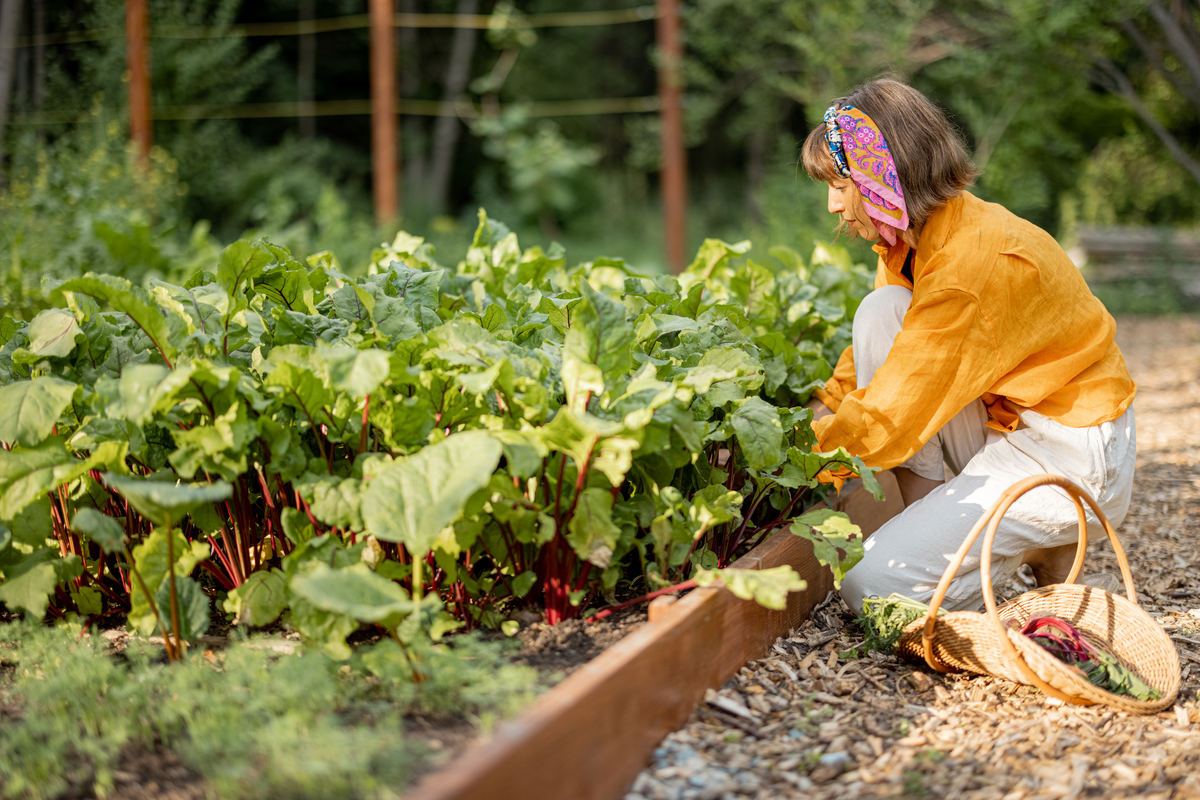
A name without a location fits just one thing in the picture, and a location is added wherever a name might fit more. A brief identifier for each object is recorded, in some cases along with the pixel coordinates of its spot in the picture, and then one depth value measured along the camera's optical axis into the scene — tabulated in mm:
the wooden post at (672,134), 8008
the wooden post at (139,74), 7309
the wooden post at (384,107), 7480
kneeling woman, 2145
